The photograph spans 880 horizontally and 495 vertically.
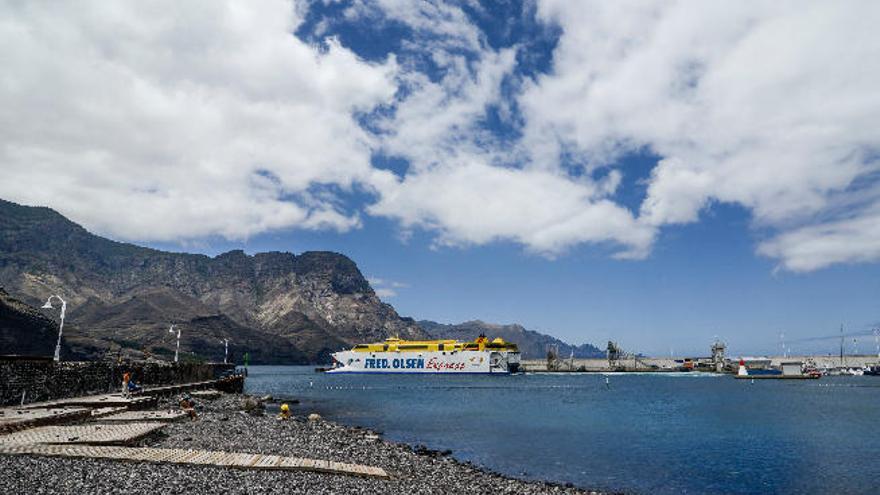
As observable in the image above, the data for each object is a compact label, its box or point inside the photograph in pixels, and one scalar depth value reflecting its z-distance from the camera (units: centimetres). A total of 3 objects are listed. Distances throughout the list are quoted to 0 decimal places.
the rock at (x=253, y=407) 5377
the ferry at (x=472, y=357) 19062
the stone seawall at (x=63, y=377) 3644
